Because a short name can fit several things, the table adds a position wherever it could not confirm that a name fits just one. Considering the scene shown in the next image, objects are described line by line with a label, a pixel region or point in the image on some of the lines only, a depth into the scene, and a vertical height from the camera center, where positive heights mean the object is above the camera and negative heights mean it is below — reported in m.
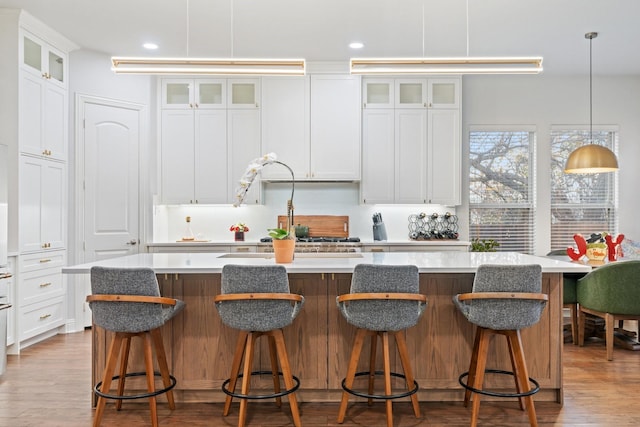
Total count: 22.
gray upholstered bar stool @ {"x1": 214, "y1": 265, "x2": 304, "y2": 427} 2.55 -0.48
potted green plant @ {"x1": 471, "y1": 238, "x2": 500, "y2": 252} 5.62 -0.37
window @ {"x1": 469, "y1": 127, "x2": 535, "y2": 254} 6.05 +0.35
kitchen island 3.01 -0.78
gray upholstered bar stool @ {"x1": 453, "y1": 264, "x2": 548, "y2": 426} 2.62 -0.50
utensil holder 5.61 -0.21
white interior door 5.18 +0.38
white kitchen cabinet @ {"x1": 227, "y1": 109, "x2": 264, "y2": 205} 5.59 +0.87
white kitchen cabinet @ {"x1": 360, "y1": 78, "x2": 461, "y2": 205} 5.60 +0.77
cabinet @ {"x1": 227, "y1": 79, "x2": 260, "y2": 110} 5.60 +1.41
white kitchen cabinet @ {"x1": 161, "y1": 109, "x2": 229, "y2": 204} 5.61 +0.71
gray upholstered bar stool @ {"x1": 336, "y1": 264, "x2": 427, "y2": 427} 2.58 -0.47
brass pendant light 4.64 +0.53
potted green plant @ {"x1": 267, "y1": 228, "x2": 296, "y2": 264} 3.01 -0.20
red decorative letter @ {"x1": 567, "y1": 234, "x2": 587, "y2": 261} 4.55 -0.34
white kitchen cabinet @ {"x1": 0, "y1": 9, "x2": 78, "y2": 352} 4.25 +0.65
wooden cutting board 5.94 -0.12
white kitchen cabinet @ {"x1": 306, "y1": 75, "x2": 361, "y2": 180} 5.56 +1.15
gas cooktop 5.48 -0.29
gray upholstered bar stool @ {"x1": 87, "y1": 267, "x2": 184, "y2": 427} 2.57 -0.51
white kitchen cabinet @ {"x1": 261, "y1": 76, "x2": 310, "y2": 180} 5.57 +1.14
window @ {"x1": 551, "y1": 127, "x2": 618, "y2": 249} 6.12 +0.20
